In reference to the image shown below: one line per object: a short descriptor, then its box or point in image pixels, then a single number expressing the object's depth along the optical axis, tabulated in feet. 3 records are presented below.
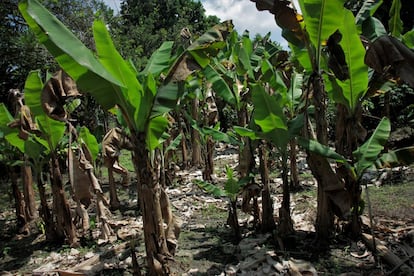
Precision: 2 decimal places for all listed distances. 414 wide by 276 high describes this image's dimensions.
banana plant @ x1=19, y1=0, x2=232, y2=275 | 8.37
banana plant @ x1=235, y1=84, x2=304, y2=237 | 11.02
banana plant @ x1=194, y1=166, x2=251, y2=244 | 13.58
